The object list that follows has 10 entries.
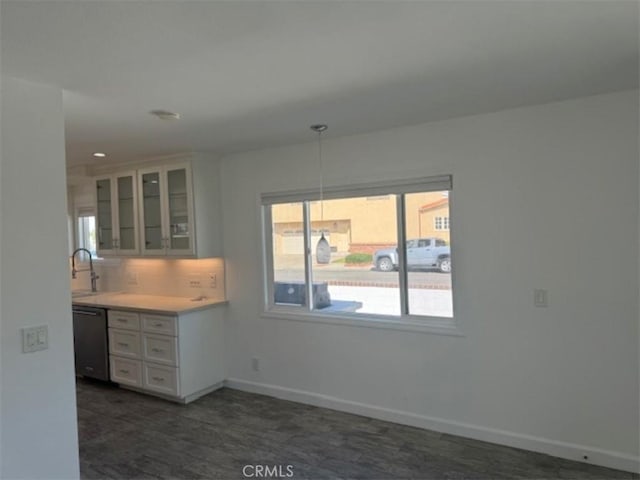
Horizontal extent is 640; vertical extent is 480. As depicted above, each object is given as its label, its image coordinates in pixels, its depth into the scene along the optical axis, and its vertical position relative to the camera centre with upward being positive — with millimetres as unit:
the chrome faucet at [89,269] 5617 -253
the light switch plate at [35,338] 2141 -422
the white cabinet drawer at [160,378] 4043 -1210
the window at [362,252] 3475 -102
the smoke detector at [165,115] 2799 +841
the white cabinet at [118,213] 4672 +378
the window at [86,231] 5934 +245
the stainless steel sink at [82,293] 5281 -530
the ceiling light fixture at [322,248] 3344 -50
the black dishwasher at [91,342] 4520 -958
